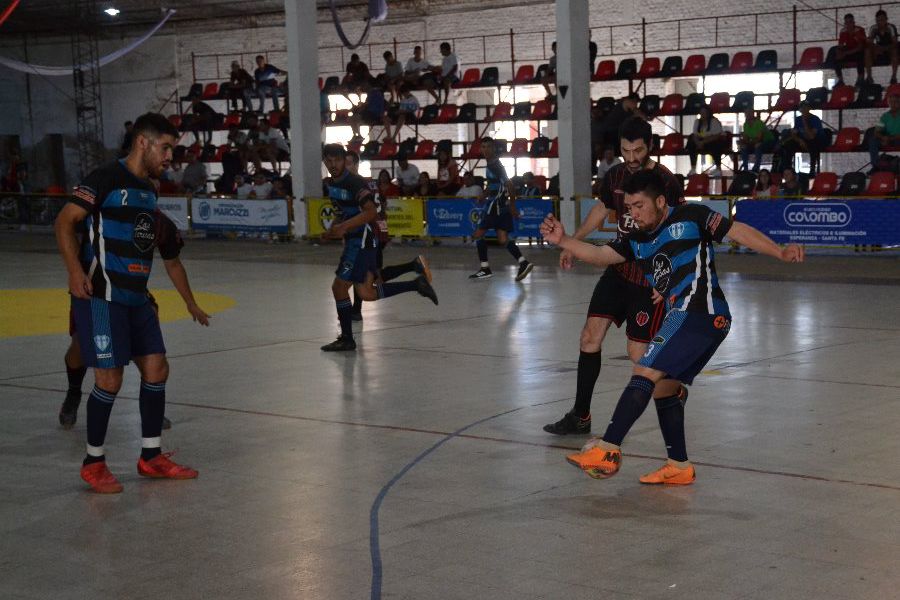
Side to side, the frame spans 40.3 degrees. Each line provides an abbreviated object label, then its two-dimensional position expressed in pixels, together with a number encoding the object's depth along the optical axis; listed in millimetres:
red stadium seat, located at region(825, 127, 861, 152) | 24844
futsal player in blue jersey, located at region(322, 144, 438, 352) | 11633
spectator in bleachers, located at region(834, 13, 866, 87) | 25656
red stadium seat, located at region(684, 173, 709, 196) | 25125
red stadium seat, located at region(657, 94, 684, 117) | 27922
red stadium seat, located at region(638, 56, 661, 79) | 29391
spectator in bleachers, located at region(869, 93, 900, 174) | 23188
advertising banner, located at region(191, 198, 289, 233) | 28109
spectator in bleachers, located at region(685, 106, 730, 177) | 25578
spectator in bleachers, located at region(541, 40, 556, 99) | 28859
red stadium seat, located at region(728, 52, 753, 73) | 27938
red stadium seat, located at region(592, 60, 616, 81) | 29969
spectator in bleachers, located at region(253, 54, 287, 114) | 34031
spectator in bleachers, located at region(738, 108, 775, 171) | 25031
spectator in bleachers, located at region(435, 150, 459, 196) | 26688
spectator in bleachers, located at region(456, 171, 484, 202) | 25512
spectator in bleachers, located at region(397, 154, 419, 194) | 27516
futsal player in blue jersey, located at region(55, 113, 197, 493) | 6566
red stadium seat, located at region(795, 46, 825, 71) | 27031
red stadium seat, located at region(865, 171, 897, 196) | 22188
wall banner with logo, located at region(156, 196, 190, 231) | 30188
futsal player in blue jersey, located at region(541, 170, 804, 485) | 6289
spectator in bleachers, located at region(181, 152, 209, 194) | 31609
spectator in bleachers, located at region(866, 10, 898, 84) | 25312
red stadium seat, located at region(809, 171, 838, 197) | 23312
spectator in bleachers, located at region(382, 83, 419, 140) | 31844
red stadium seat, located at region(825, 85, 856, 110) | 25438
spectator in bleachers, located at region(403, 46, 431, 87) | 32094
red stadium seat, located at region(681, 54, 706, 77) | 28906
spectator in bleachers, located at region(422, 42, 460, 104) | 31734
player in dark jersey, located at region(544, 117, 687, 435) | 7398
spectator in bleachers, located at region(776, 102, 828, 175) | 23953
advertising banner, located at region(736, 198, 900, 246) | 20469
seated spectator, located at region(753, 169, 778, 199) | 22609
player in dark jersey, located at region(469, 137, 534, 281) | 18766
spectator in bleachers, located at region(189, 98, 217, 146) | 34781
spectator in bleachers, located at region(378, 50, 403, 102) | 32250
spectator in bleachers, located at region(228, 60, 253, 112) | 34594
